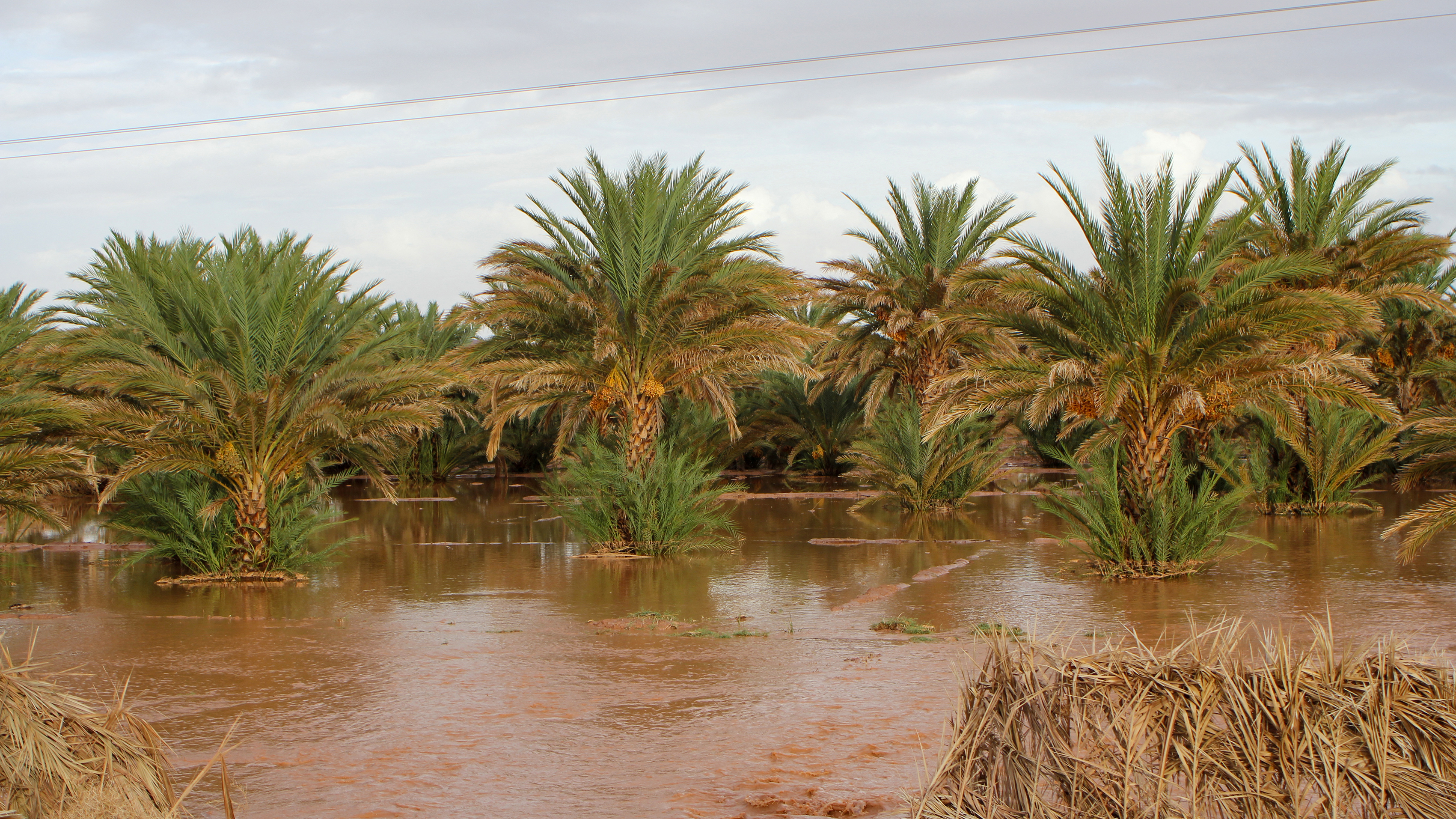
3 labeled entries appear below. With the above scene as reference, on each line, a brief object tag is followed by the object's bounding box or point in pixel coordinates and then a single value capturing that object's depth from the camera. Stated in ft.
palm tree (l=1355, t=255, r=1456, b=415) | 86.79
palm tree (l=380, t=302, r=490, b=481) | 102.83
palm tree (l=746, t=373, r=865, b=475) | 101.81
